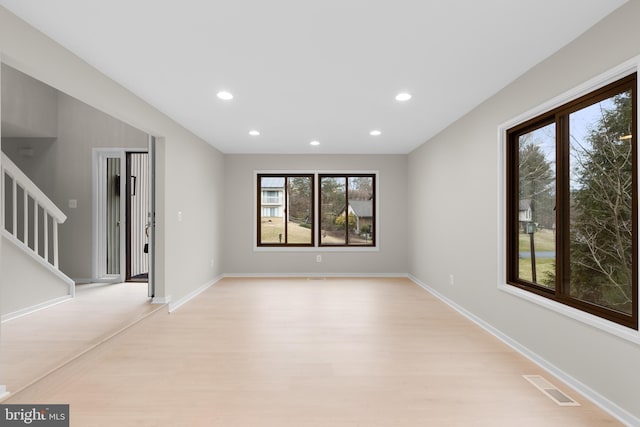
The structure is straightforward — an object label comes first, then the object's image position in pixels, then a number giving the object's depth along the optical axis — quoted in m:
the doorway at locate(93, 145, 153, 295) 5.15
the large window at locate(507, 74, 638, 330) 2.07
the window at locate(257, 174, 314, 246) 6.60
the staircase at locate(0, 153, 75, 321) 3.35
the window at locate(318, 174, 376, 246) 6.59
